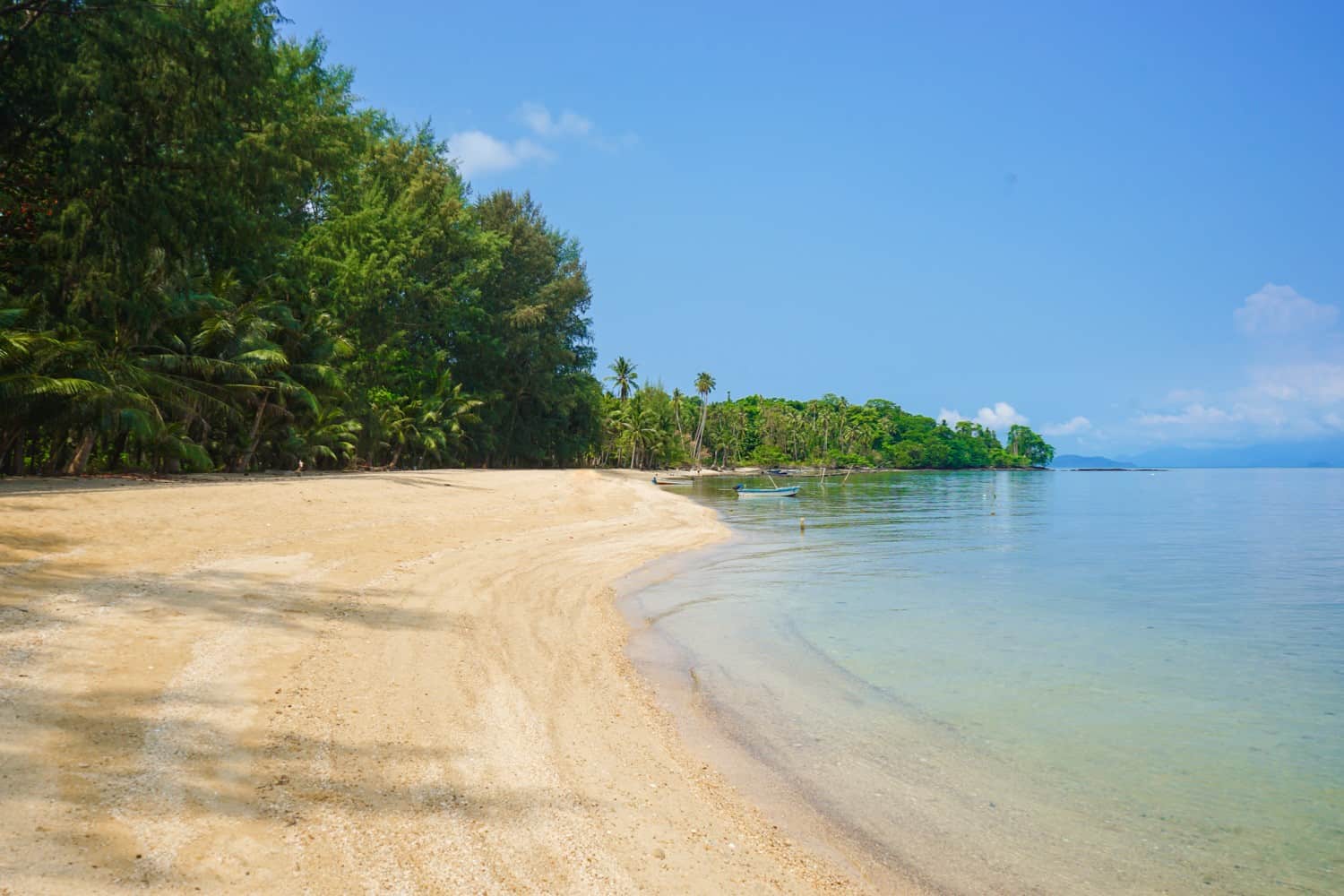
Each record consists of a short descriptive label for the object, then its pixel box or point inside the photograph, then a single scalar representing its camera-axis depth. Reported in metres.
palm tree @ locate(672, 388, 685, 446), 126.25
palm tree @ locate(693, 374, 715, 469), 127.38
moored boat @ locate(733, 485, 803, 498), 54.42
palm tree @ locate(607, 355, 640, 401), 111.62
